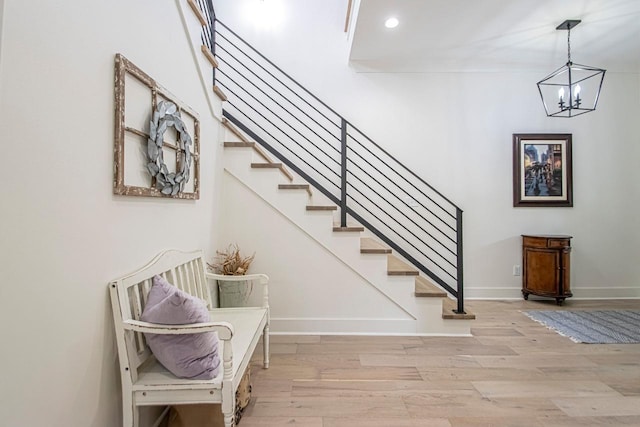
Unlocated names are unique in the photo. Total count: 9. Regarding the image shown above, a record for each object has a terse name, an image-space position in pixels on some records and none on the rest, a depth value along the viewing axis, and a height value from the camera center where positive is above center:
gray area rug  2.99 -1.12
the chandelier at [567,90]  4.25 +1.67
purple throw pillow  1.43 -0.60
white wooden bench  1.40 -0.73
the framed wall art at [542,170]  4.27 +0.60
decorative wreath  1.72 +0.36
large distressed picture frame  1.47 +0.39
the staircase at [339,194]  3.05 +0.21
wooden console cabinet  3.94 -0.62
